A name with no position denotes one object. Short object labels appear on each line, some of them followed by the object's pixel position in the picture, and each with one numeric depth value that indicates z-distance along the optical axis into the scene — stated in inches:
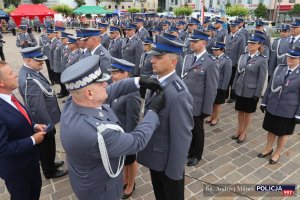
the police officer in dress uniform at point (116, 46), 316.5
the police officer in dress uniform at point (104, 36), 384.8
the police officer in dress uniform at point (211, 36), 346.3
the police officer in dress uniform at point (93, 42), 193.1
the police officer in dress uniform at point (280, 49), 259.9
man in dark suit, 96.2
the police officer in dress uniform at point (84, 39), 197.2
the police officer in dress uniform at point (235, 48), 301.7
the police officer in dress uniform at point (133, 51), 293.1
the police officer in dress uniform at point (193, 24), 403.7
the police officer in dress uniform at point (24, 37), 435.9
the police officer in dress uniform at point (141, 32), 389.8
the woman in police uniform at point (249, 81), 186.7
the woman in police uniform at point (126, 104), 119.7
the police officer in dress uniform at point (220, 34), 356.7
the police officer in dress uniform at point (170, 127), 95.5
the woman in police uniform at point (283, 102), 156.3
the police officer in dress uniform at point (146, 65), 235.9
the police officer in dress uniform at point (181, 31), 414.6
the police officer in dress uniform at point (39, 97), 137.5
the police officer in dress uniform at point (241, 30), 338.4
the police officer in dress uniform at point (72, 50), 256.1
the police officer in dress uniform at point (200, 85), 166.4
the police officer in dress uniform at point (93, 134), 72.7
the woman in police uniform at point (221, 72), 221.3
